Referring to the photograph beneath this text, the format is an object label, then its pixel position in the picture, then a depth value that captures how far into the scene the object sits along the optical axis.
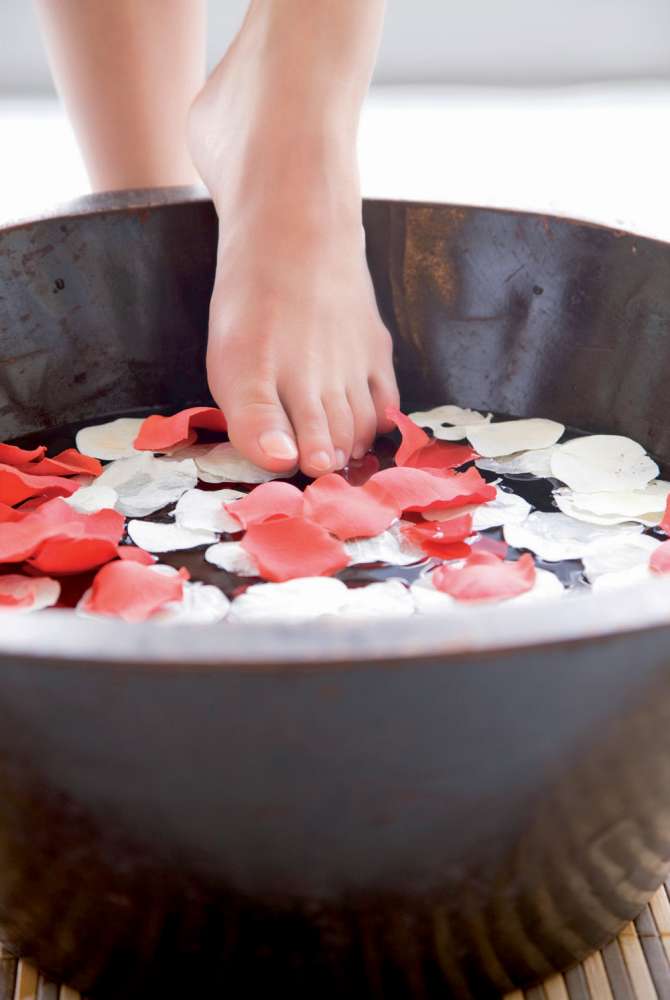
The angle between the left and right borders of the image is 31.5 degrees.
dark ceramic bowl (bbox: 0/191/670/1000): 0.45
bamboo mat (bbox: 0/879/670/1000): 0.73
